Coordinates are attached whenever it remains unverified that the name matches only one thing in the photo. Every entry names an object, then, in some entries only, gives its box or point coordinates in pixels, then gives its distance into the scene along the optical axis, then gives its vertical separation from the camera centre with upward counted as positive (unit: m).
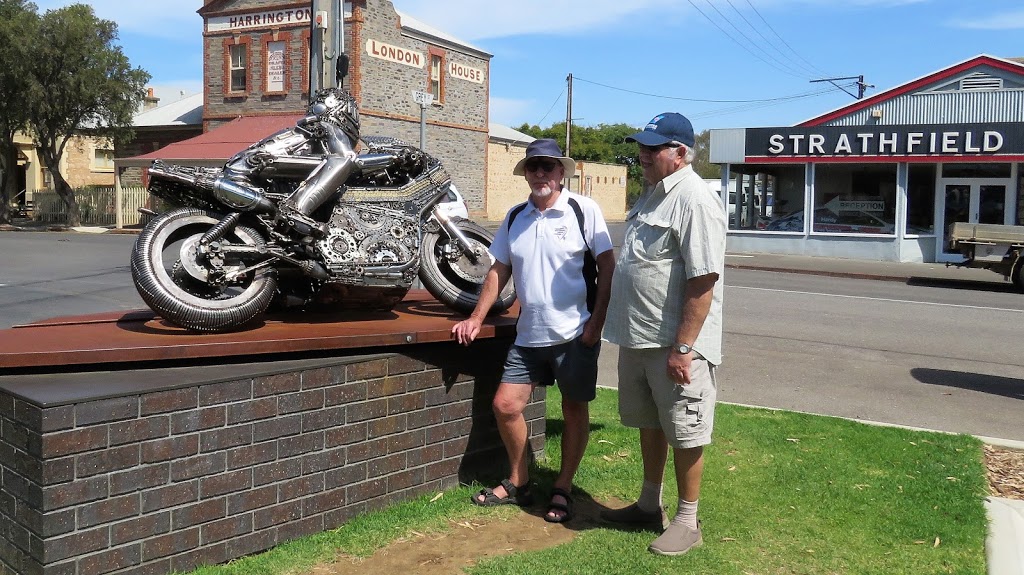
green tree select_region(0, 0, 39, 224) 32.59 +5.52
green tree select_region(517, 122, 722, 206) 76.88 +6.93
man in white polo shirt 4.71 -0.39
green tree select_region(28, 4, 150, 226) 33.28 +5.13
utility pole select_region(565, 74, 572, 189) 51.11 +6.83
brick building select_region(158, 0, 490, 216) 33.84 +6.17
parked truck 18.55 -0.18
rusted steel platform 3.88 -0.52
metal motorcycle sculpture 4.61 -0.03
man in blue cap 4.05 -0.31
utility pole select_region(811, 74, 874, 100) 43.91 +7.00
